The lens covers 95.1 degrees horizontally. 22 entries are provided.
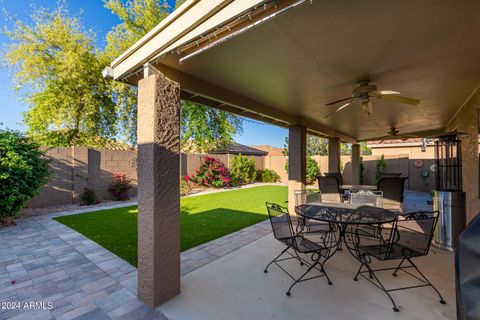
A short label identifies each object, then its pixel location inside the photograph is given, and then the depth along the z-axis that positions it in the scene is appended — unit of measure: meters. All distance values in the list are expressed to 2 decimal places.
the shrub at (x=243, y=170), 13.82
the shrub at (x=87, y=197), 7.60
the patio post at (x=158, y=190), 2.38
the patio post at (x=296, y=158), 5.75
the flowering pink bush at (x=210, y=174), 12.06
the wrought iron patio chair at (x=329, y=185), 6.58
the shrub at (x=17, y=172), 5.05
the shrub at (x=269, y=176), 15.82
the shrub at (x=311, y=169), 14.05
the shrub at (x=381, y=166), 12.55
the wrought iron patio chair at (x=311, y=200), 4.62
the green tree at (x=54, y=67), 10.06
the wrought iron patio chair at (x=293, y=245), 2.85
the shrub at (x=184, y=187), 10.25
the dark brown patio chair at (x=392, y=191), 5.85
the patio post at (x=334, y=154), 9.62
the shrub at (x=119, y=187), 8.43
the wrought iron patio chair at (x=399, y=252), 2.62
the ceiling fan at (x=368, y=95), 3.19
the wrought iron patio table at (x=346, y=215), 2.94
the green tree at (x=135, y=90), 10.97
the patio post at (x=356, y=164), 11.50
